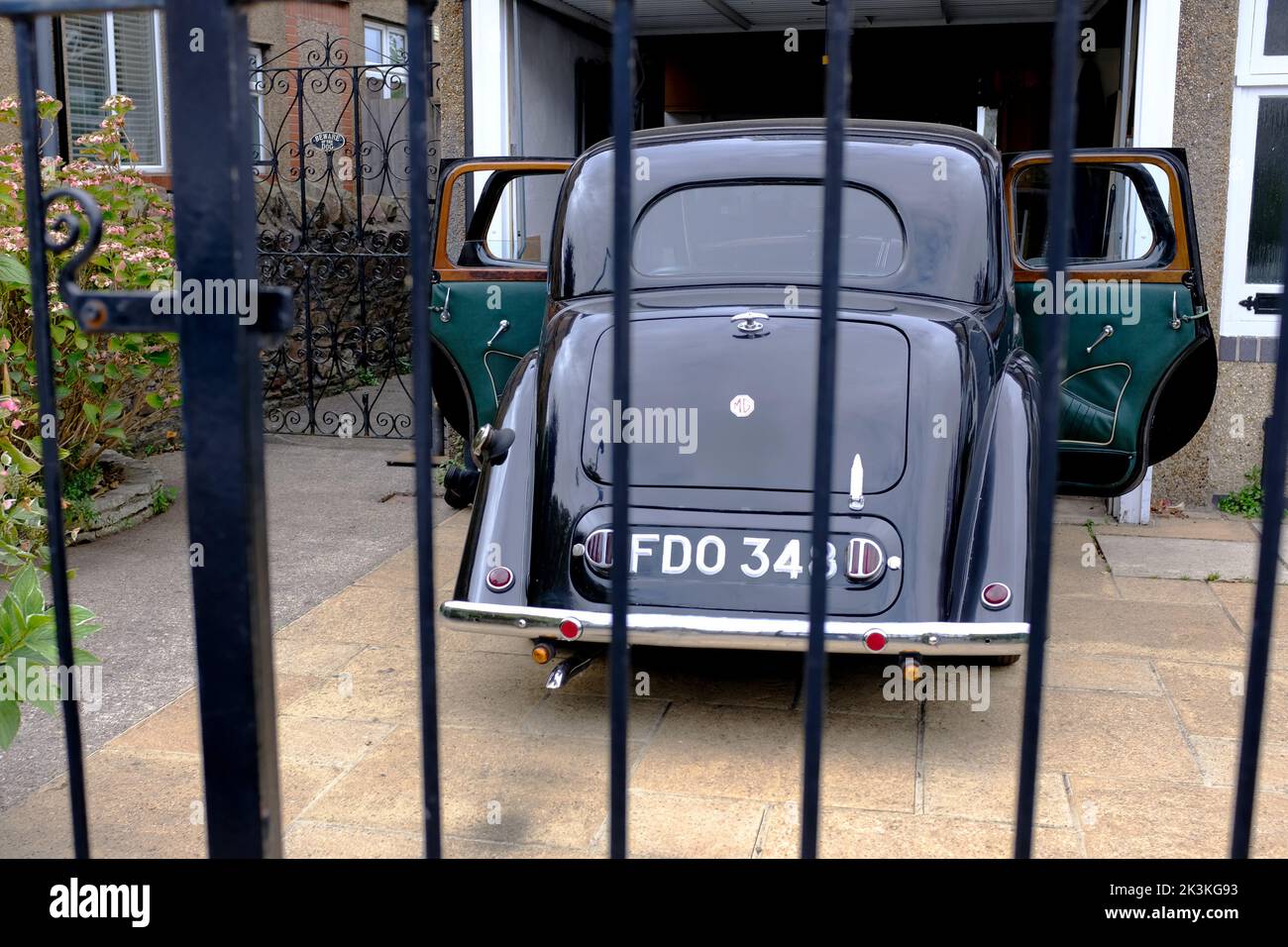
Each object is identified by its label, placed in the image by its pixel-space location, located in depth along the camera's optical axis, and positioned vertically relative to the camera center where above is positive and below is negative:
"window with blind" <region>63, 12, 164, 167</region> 10.37 +1.61
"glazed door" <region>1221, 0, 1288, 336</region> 6.77 +0.56
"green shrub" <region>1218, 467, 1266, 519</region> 7.05 -1.34
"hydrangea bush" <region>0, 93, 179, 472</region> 5.65 -0.35
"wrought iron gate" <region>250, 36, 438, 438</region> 8.55 -0.15
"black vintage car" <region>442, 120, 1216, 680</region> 3.70 -0.46
